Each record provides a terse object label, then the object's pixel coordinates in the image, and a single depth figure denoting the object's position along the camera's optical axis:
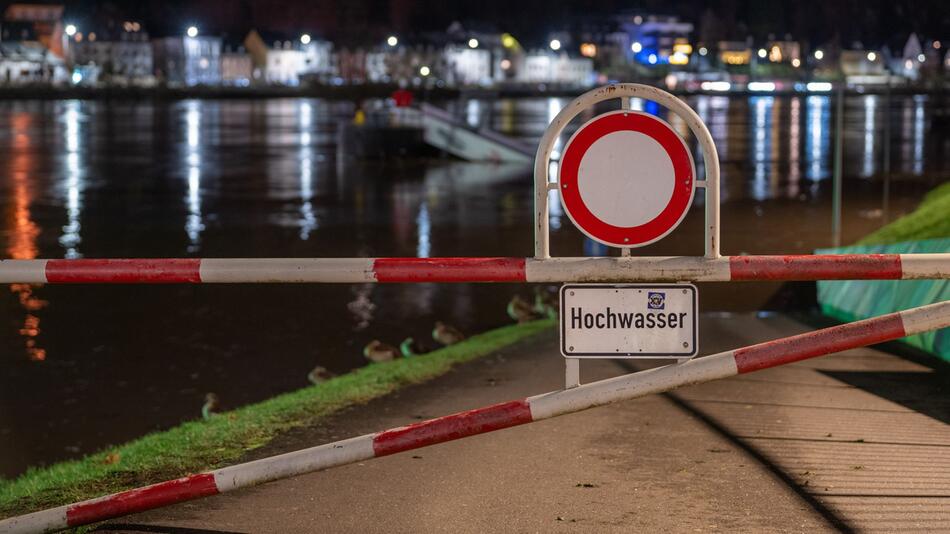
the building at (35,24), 184.12
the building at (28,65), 173.12
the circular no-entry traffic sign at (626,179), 4.78
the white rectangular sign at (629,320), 4.82
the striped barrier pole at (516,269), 4.80
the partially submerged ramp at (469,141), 40.66
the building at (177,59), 198.00
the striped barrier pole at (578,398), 4.82
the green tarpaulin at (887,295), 9.40
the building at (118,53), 194.62
